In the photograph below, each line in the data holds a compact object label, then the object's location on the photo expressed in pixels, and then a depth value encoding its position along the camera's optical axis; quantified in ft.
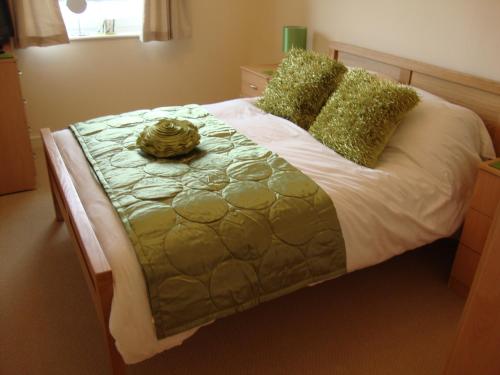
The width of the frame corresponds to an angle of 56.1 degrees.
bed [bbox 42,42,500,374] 5.06
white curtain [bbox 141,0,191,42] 12.26
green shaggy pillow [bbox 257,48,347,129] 8.74
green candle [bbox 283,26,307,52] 11.55
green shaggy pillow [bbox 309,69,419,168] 7.30
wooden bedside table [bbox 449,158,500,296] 6.70
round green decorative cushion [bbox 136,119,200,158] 7.16
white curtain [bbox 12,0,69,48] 10.78
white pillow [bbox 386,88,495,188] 7.25
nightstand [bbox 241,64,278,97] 11.57
